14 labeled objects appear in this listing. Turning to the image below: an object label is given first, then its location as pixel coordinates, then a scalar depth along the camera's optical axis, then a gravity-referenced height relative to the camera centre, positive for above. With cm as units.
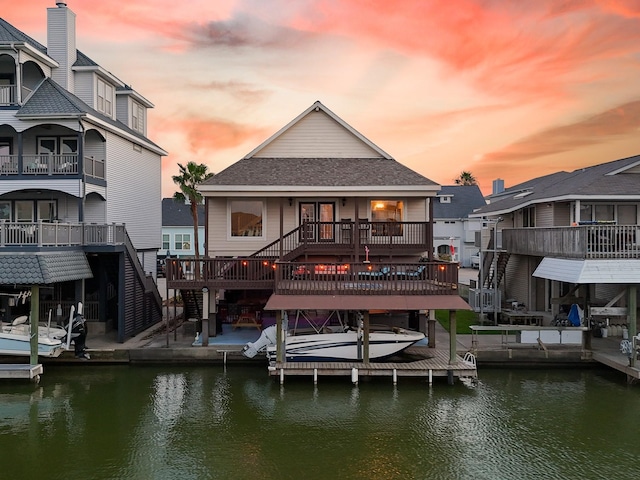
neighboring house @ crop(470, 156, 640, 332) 1803 +8
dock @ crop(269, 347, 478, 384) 1641 -416
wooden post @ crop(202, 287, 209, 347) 1947 -285
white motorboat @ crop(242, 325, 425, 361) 1731 -353
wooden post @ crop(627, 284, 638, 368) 1721 -218
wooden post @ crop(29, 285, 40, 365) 1736 -279
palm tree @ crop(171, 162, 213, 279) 3469 +475
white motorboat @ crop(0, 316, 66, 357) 1759 -348
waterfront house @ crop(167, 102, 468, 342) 1717 +78
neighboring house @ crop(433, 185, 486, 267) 5638 +223
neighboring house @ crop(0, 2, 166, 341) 1911 +284
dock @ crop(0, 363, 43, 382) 1681 -424
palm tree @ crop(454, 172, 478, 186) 9831 +1312
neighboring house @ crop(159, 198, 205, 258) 5581 +126
